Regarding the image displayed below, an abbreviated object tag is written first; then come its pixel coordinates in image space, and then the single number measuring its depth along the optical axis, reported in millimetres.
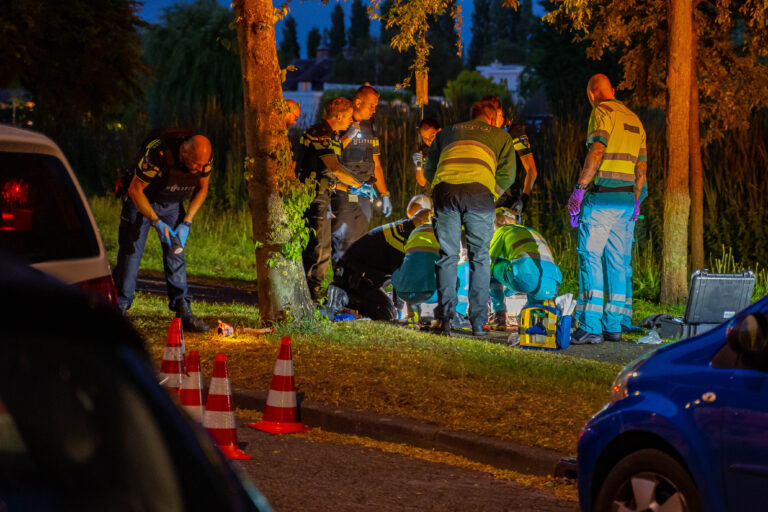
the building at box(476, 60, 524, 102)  190625
